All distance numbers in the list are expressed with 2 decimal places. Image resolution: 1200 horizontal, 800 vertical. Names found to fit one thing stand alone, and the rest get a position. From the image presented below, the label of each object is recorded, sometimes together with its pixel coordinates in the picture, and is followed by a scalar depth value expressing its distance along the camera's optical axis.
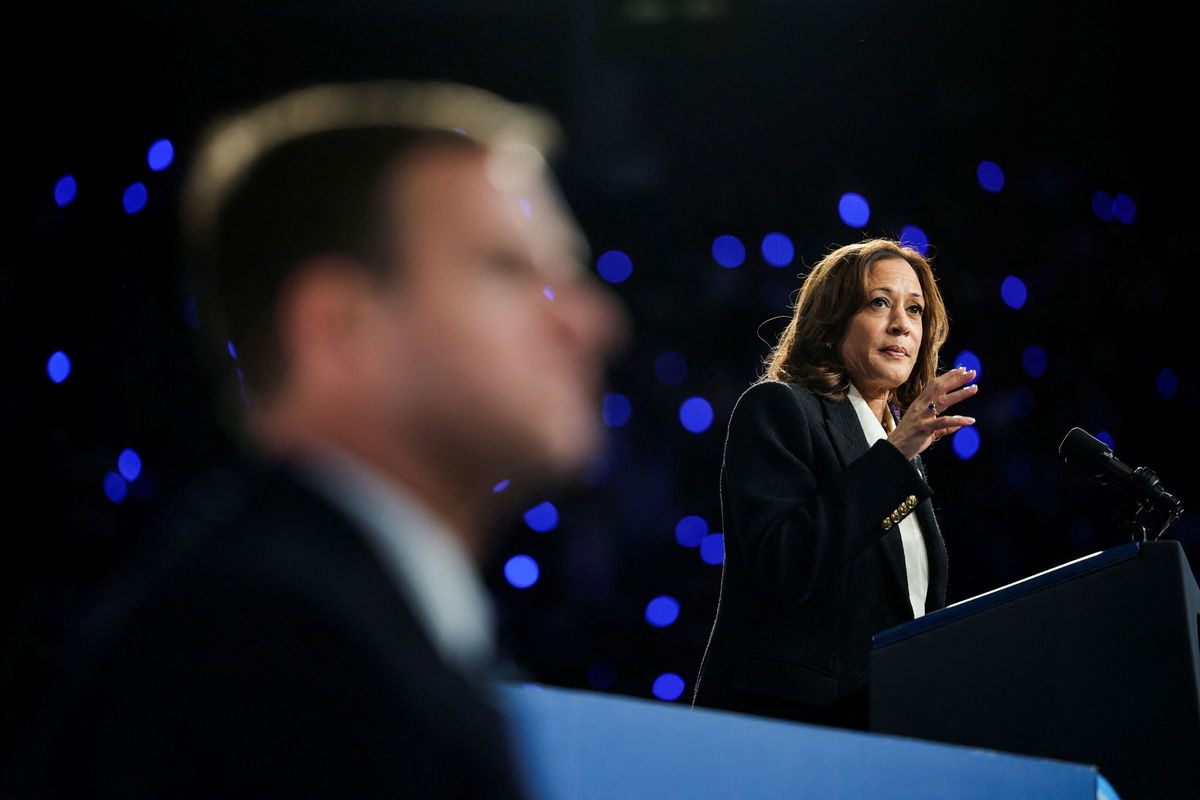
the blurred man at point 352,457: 2.40
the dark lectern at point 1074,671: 6.44
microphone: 6.64
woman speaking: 6.69
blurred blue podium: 4.59
